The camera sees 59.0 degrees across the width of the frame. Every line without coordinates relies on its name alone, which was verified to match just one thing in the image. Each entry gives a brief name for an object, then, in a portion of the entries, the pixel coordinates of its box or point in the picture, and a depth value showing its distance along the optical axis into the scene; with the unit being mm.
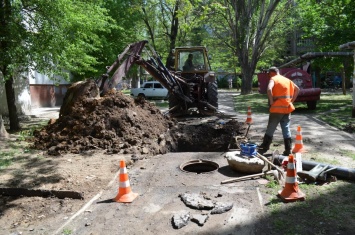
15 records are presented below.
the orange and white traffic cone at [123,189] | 4609
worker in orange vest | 6461
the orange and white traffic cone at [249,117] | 10102
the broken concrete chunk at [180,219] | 3811
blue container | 5574
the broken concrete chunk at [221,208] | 4133
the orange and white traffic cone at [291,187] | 4356
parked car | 25500
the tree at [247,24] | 22516
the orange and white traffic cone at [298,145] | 6828
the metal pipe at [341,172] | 4965
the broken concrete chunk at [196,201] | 4249
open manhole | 6345
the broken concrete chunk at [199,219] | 3847
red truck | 13609
